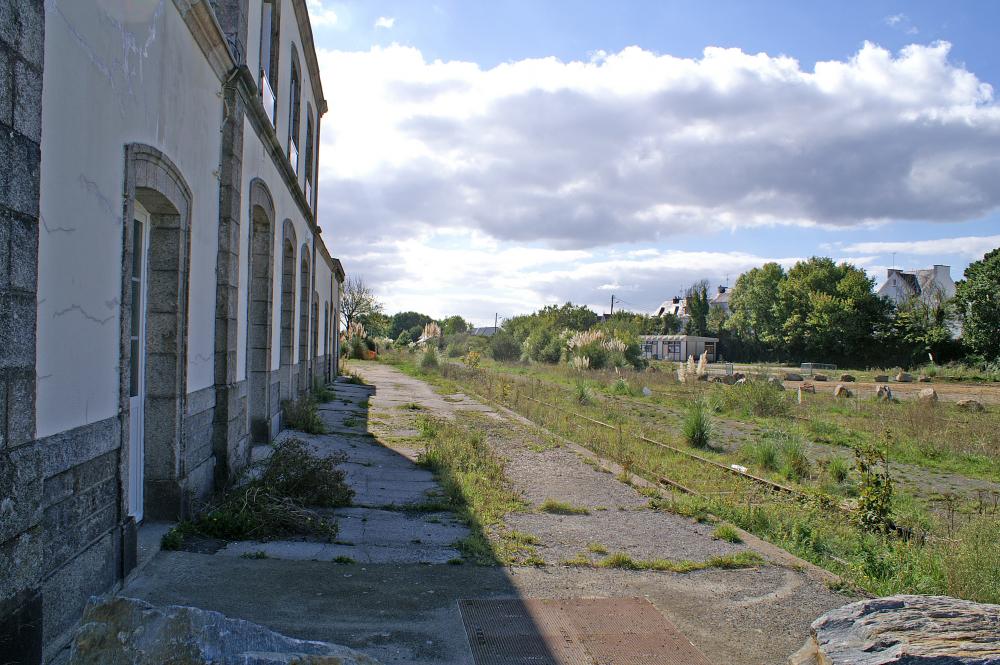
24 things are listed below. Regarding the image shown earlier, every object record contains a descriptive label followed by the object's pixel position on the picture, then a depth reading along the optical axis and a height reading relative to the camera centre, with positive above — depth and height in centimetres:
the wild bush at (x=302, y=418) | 1173 -136
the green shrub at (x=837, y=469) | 1002 -183
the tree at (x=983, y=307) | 3794 +201
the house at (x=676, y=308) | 9491 +480
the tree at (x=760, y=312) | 6075 +266
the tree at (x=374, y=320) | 5850 +149
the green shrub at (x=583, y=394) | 1964 -153
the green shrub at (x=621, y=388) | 2317 -159
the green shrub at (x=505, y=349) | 5203 -73
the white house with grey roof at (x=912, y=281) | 6266 +565
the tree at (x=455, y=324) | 10850 +240
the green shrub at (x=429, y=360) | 3409 -106
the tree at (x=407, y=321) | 12347 +311
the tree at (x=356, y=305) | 5969 +282
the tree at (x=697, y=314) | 7912 +306
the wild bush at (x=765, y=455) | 1083 -177
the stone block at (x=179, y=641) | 254 -113
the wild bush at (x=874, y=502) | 634 -144
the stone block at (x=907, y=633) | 306 -134
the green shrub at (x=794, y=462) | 1038 -180
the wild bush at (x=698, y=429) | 1270 -159
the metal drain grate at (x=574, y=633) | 404 -182
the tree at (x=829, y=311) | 5016 +232
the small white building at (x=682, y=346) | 6600 -51
